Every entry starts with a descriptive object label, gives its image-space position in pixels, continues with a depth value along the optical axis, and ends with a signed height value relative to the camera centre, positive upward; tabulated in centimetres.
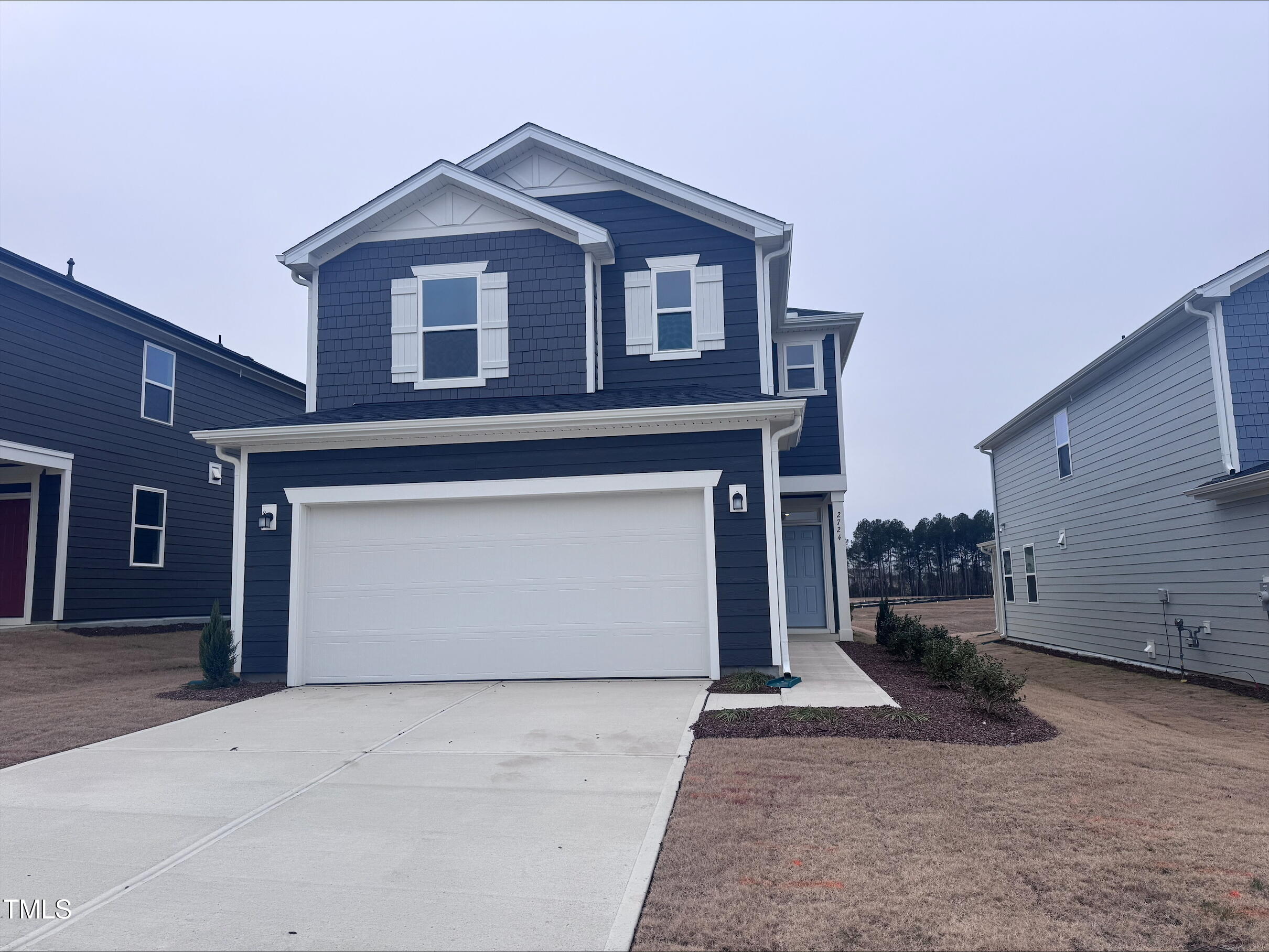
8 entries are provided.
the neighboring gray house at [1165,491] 1101 +118
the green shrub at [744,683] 870 -107
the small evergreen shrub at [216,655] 984 -76
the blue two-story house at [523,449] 967 +152
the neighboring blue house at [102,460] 1412 +230
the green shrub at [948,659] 852 -90
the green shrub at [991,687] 727 -95
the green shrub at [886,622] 1408 -80
